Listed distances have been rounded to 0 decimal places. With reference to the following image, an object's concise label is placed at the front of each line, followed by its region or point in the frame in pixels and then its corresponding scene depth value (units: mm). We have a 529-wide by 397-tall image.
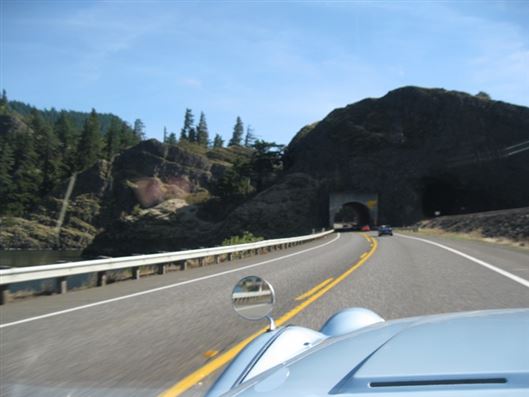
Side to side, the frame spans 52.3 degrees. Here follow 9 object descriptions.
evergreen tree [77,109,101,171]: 142000
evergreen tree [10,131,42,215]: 120938
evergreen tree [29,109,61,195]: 137625
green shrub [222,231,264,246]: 36631
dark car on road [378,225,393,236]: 55078
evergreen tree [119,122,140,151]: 171700
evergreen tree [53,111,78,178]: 141500
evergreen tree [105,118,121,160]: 158438
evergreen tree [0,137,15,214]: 119712
